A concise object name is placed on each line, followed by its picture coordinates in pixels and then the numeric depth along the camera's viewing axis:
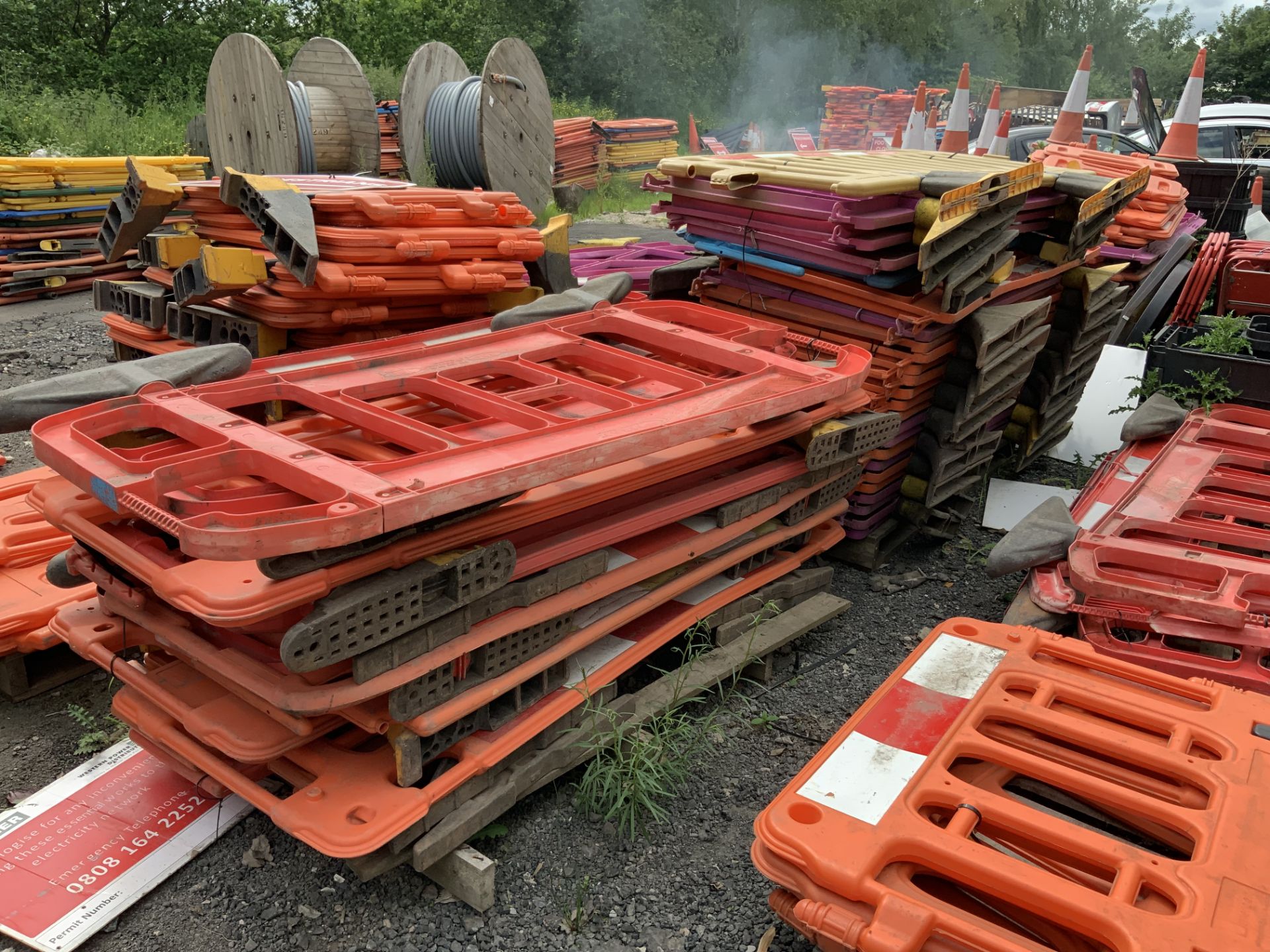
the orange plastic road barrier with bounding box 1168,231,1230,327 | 6.14
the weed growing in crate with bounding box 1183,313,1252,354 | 4.92
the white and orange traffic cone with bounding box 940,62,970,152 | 9.44
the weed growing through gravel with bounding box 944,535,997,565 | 5.11
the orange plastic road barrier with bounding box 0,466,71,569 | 3.79
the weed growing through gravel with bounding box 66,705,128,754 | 3.34
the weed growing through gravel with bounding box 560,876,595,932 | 2.67
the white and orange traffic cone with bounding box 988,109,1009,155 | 9.99
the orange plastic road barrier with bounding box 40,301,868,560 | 2.31
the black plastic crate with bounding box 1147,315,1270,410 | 4.76
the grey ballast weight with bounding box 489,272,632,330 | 4.25
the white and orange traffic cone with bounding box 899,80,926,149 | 11.47
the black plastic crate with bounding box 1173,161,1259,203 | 9.15
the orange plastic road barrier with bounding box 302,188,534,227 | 4.68
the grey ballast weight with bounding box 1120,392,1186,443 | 4.64
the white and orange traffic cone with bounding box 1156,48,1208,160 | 9.99
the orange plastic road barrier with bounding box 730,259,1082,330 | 4.46
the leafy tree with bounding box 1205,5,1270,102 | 32.16
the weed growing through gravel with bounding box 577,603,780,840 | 3.03
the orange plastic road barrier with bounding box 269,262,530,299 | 4.58
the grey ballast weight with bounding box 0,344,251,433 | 2.96
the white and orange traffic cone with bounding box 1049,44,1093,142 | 9.78
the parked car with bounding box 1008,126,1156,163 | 10.88
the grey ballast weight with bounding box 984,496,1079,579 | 3.53
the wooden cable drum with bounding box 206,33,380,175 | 8.46
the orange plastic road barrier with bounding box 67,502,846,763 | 2.56
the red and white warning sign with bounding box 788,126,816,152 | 18.70
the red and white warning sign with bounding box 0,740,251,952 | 2.63
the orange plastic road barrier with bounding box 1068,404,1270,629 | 3.09
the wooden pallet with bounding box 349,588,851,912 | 2.65
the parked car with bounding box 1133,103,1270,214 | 12.39
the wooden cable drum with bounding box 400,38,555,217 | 9.37
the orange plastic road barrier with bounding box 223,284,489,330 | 4.69
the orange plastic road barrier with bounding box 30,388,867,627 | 2.24
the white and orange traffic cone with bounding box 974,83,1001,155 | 11.12
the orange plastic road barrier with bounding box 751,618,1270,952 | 2.02
